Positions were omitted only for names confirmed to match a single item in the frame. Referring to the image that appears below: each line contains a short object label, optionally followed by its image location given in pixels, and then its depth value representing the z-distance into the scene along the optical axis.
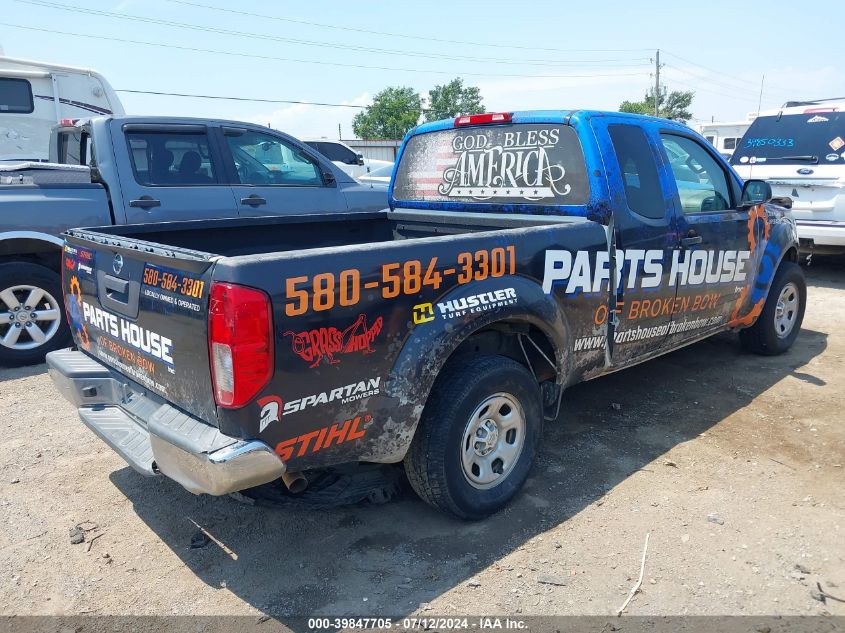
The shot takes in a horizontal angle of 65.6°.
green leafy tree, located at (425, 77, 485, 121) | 60.72
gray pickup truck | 5.41
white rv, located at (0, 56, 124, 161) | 9.27
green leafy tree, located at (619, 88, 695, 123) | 70.56
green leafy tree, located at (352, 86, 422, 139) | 56.09
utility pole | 53.41
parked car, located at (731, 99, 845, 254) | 8.15
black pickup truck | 2.38
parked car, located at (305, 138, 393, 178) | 14.48
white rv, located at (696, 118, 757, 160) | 19.95
